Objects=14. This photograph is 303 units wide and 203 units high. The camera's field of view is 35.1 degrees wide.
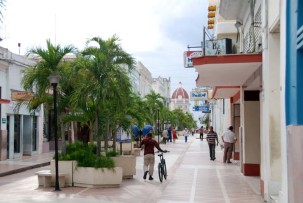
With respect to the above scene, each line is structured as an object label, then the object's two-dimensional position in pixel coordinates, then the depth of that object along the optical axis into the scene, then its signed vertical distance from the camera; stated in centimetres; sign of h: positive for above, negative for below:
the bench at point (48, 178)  1352 -168
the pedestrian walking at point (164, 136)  4450 -164
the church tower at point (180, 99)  12746 +527
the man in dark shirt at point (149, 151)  1552 -105
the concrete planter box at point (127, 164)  1551 -148
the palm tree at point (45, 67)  1527 +166
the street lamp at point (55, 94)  1304 +69
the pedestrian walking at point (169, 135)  5112 -178
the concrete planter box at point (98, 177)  1350 -165
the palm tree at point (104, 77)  1427 +126
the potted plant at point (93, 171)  1351 -149
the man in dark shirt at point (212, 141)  2353 -111
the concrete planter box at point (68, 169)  1391 -147
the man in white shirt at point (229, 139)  2061 -89
